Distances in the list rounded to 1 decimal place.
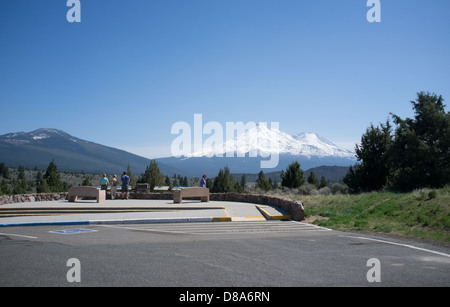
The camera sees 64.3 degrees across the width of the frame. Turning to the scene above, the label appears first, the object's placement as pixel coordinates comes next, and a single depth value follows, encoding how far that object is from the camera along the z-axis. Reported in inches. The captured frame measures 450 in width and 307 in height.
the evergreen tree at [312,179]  2610.2
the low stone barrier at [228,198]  595.5
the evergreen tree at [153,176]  2818.4
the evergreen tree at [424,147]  1219.9
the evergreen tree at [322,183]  2729.8
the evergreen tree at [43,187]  2728.8
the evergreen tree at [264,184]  3000.0
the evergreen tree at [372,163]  1465.3
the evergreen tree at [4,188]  2940.5
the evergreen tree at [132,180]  3031.5
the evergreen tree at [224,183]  3105.3
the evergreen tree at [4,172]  5538.4
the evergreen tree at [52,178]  3024.1
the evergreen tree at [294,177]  2185.0
